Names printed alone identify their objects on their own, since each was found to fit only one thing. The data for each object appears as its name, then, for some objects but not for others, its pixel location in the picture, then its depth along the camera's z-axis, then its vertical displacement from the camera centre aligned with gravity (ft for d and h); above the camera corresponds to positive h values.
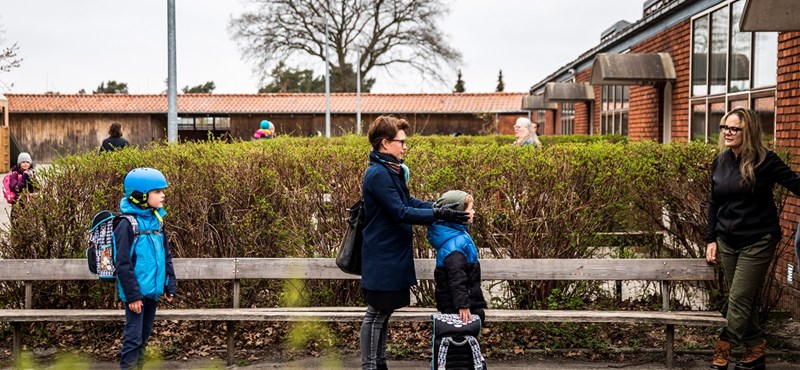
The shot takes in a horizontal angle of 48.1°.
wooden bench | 20.90 -2.85
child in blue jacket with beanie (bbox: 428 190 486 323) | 17.04 -2.05
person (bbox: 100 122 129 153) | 40.46 +0.88
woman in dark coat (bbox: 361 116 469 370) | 17.44 -1.36
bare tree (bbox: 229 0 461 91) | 170.71 +24.13
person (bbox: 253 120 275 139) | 50.65 +1.46
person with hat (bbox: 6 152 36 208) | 35.37 -0.79
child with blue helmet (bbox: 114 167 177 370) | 17.81 -1.86
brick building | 25.75 +3.65
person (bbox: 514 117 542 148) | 33.22 +0.99
